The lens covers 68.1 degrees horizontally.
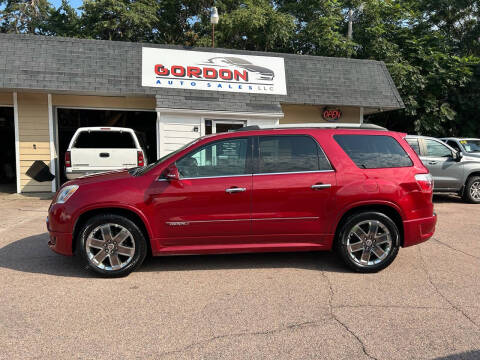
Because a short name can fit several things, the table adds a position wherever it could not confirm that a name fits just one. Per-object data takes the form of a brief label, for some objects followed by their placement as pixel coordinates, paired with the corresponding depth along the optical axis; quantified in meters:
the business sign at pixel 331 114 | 12.94
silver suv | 9.75
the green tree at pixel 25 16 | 24.19
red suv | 4.26
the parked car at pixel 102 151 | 8.92
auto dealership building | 10.59
